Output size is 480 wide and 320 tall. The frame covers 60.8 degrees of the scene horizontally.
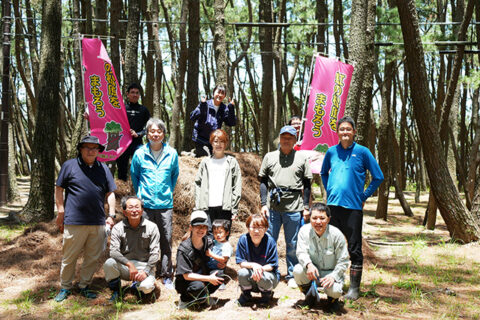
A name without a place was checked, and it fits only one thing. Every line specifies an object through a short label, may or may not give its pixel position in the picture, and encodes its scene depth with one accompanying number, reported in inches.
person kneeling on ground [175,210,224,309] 165.9
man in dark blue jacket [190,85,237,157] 254.8
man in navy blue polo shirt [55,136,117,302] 176.1
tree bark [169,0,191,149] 498.0
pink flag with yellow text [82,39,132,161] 258.1
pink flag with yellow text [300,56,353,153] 275.1
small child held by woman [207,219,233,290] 173.8
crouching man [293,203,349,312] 158.6
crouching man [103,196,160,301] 172.9
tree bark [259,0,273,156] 486.6
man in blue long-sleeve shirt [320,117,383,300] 178.1
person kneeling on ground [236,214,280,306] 164.2
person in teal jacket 191.0
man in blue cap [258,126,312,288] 193.0
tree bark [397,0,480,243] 288.4
